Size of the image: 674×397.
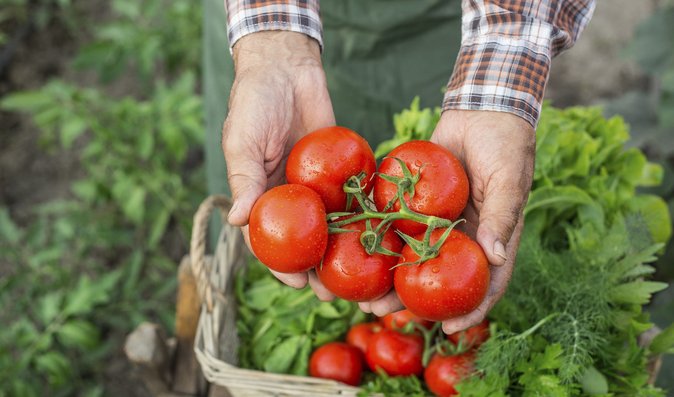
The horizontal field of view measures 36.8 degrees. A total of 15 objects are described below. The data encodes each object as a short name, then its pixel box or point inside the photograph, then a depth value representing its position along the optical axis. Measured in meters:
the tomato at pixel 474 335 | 0.94
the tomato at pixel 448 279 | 0.77
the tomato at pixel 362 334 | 1.01
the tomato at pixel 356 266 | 0.79
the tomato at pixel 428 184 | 0.79
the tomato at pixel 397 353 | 0.96
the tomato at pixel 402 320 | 0.98
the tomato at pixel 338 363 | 0.97
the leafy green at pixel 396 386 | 0.93
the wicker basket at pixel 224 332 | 0.93
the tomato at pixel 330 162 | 0.81
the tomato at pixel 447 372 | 0.91
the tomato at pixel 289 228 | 0.77
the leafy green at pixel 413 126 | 1.01
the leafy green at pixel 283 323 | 1.00
